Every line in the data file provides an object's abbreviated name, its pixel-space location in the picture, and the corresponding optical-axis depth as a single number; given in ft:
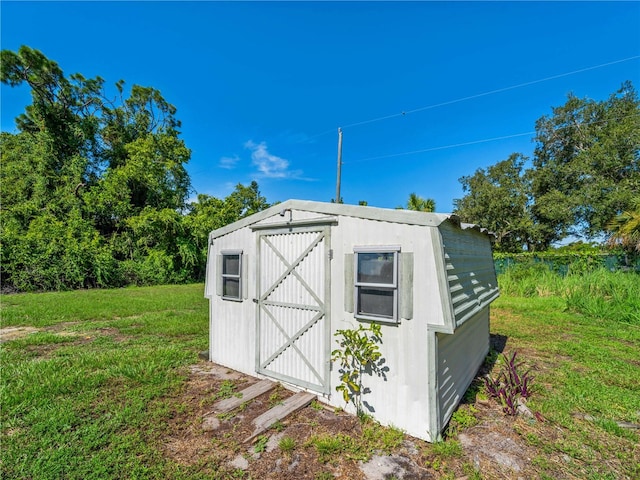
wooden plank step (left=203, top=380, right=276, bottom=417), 10.88
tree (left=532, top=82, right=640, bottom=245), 51.80
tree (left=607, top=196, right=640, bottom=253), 28.48
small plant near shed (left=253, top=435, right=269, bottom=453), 8.58
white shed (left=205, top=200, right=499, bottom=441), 9.10
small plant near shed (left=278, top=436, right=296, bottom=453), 8.54
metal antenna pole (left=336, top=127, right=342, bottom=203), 36.24
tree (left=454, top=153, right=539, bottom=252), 66.54
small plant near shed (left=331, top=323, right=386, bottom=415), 9.86
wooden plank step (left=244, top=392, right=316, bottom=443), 9.51
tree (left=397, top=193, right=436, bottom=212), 56.34
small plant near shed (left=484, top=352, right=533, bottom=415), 10.62
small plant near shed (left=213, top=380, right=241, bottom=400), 11.84
